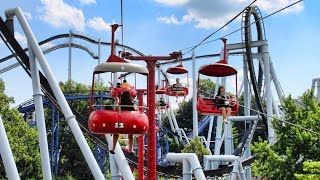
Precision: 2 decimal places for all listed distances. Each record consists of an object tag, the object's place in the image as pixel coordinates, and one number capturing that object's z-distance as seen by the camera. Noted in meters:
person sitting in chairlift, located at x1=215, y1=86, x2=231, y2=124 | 9.49
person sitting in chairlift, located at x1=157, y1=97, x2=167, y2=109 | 20.70
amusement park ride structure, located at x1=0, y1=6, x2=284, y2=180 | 7.39
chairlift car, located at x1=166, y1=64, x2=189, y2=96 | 17.53
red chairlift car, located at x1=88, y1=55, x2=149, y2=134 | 7.33
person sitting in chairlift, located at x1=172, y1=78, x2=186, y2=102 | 17.70
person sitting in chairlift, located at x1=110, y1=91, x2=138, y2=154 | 7.66
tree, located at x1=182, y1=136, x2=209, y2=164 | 25.77
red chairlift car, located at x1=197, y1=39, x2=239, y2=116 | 9.18
